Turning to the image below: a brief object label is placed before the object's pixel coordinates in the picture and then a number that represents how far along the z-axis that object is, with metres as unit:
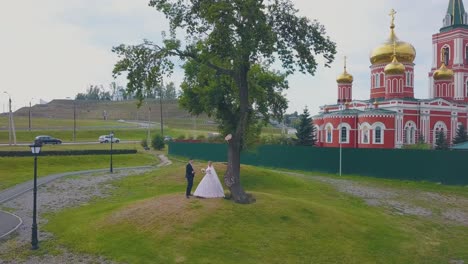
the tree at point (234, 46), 16.92
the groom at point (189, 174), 19.05
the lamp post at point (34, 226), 15.09
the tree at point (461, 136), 53.31
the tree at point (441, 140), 50.10
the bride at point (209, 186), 19.16
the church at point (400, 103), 50.62
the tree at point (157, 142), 64.94
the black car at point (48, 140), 59.62
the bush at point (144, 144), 65.19
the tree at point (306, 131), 53.97
